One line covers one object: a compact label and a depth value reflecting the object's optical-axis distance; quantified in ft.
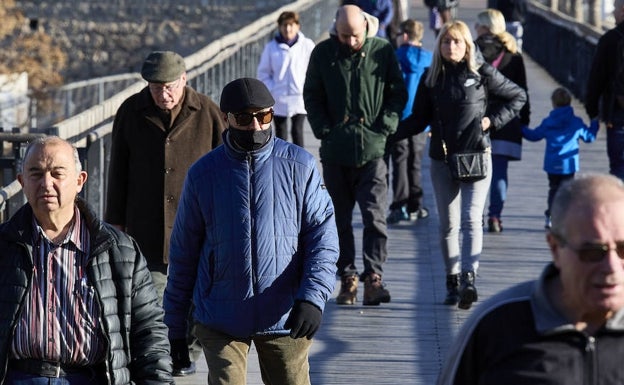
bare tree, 294.75
